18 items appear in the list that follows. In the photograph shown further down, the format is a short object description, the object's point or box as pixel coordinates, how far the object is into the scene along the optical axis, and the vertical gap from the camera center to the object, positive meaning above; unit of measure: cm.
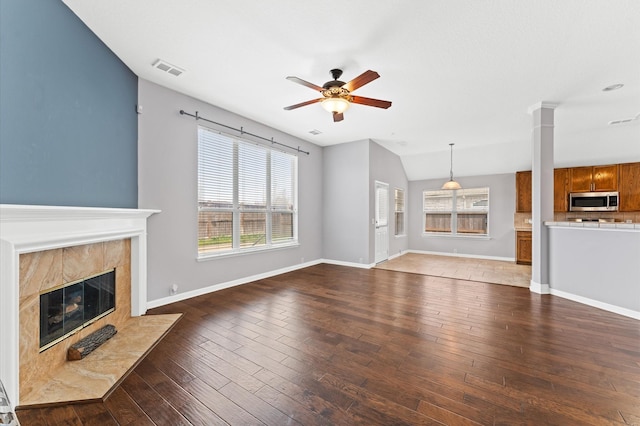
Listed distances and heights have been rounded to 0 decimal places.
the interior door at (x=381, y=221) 659 -19
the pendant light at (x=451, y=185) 688 +76
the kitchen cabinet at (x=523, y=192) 682 +58
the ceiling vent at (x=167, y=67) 309 +177
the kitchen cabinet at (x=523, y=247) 657 -84
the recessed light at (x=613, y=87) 354 +174
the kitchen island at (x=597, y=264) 331 -69
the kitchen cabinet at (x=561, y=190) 682 +63
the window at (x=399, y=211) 795 +9
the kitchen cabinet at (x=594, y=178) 639 +89
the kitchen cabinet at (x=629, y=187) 617 +65
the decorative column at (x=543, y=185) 422 +47
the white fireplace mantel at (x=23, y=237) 169 -19
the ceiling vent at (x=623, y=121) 480 +175
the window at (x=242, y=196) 421 +33
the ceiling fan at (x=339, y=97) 298 +140
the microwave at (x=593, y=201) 633 +32
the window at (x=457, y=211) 780 +9
